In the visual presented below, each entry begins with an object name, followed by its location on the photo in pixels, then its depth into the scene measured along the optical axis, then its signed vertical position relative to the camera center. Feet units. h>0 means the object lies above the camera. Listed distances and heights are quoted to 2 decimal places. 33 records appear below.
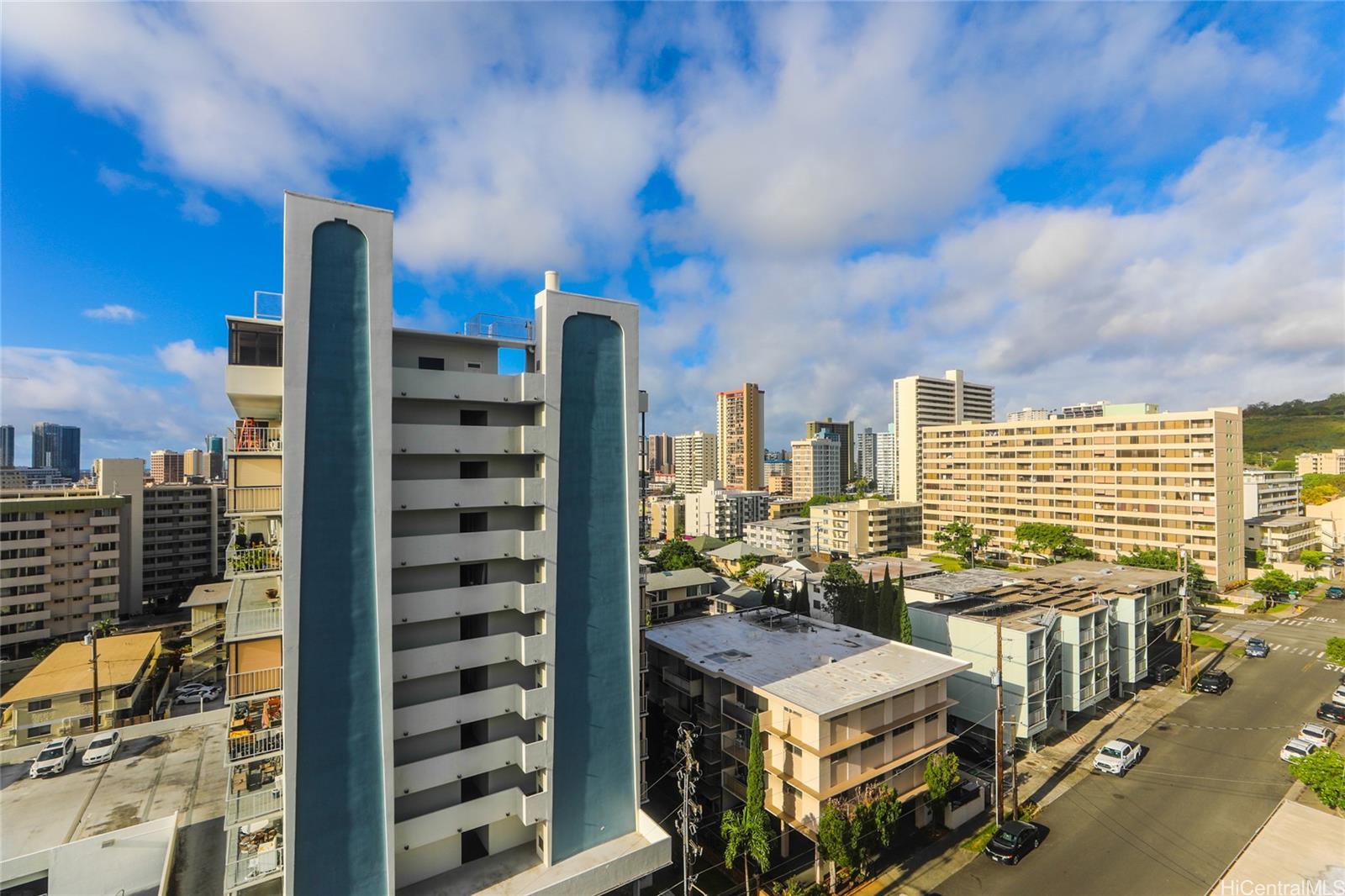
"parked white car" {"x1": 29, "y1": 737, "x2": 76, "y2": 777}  105.81 -56.15
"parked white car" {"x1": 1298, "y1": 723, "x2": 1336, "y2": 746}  114.73 -56.43
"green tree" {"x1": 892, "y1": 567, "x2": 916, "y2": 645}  128.47 -37.14
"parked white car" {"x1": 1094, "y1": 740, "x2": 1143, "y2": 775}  109.90 -58.01
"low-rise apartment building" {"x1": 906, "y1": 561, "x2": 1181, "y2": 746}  114.62 -39.76
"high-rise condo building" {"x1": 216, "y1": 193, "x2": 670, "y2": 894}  61.77 -16.29
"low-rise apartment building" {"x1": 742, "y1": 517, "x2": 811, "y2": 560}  364.17 -50.70
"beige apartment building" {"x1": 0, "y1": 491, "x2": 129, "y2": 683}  194.49 -38.62
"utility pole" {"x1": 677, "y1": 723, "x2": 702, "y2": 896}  70.74 -46.53
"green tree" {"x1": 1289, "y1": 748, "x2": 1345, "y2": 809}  80.12 -45.31
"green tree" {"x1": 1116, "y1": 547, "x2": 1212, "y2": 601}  213.25 -39.78
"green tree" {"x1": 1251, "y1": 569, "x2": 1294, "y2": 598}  223.51 -48.93
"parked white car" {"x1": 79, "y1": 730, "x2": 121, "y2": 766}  110.22 -56.61
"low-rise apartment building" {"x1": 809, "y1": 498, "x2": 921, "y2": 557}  342.85 -42.04
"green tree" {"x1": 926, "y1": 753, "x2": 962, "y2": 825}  91.04 -50.71
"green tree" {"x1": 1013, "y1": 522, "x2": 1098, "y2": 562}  261.24 -39.46
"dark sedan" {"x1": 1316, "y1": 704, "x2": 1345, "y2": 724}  127.13 -56.94
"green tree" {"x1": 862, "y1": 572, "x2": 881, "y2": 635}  147.84 -39.57
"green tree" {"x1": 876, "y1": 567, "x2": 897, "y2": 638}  137.28 -36.35
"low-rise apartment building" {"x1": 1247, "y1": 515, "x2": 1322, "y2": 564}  287.89 -40.15
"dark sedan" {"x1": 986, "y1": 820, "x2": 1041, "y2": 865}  86.33 -58.66
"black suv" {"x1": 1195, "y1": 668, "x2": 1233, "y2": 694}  144.97 -57.15
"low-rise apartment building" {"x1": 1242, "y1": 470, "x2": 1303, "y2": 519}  321.32 -21.03
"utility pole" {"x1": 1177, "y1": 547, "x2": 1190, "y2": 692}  144.97 -49.76
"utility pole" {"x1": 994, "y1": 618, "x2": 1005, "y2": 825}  89.40 -47.37
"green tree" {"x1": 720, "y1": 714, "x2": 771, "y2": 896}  77.46 -50.67
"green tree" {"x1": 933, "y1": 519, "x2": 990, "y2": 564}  295.69 -43.96
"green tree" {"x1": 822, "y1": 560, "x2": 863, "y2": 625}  169.40 -43.73
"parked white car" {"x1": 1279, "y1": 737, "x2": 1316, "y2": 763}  110.73 -56.64
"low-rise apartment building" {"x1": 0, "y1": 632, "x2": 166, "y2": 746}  133.59 -57.47
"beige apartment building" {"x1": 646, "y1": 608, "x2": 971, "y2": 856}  84.53 -40.93
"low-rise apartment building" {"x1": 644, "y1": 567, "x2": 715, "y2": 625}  196.54 -47.77
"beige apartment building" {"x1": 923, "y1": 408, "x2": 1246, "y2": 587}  244.22 -11.54
